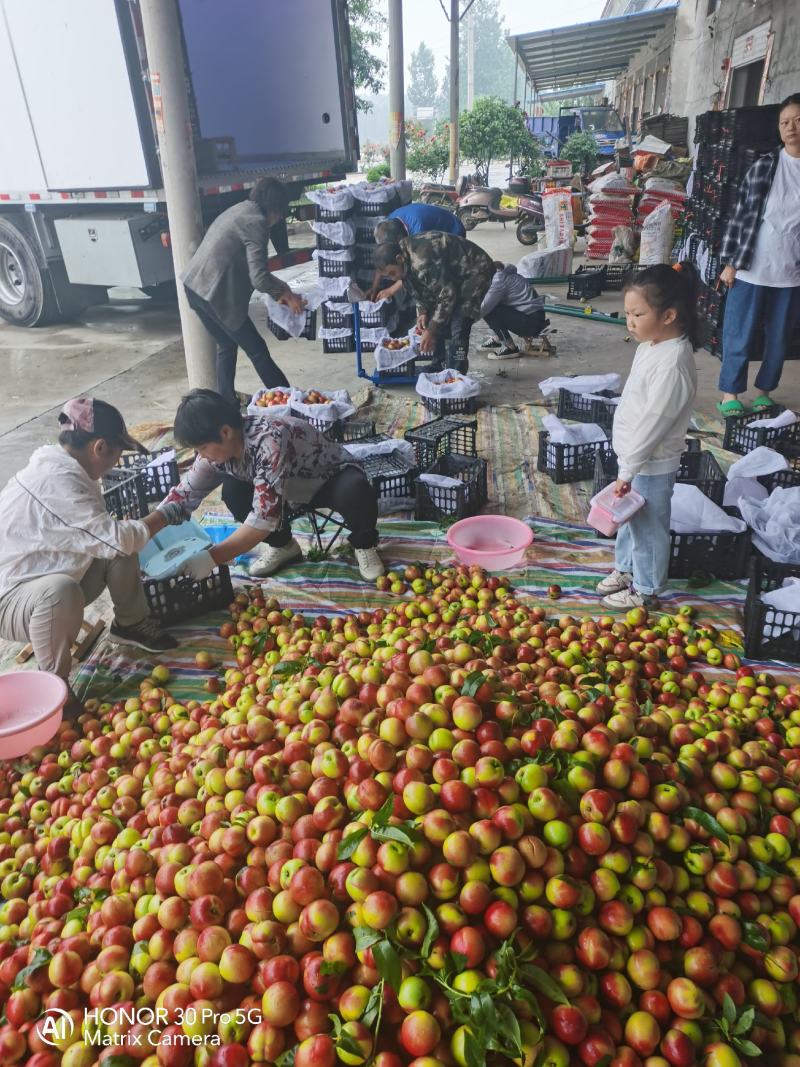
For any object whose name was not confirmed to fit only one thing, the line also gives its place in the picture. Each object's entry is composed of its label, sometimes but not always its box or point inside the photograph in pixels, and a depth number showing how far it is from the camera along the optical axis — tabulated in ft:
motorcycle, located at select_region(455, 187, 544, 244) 51.38
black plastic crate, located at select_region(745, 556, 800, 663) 10.27
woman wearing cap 9.72
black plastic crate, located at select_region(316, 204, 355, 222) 22.93
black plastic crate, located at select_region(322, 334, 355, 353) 25.94
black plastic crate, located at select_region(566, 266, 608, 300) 34.53
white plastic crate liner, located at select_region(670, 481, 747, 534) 12.09
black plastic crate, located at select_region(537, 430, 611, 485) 16.24
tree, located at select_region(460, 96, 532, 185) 78.12
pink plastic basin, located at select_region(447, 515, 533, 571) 12.67
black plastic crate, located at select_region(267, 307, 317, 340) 27.43
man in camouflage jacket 20.57
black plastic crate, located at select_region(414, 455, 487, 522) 14.93
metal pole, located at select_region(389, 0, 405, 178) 49.14
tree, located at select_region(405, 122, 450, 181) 81.05
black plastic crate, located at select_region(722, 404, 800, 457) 15.66
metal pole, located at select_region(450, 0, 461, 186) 71.00
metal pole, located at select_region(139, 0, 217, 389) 17.74
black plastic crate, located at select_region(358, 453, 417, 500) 15.37
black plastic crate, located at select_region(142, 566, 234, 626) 11.90
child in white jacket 9.57
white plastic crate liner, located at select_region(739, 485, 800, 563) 11.68
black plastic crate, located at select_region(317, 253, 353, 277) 23.25
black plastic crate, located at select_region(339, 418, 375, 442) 18.69
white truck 24.09
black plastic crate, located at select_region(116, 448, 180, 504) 16.15
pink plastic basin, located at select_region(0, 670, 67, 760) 8.87
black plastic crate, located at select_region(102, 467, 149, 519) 14.64
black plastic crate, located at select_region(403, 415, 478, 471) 16.02
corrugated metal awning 66.13
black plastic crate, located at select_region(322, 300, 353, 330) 25.41
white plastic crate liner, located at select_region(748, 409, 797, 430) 15.61
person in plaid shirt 16.90
